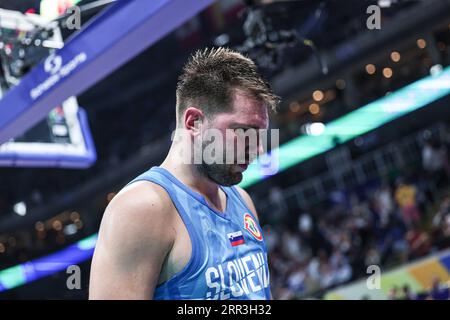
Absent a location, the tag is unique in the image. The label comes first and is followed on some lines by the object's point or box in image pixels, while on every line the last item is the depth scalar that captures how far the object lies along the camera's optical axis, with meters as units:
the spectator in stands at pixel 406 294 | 8.43
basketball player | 1.82
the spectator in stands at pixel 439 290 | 7.83
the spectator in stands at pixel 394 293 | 8.81
